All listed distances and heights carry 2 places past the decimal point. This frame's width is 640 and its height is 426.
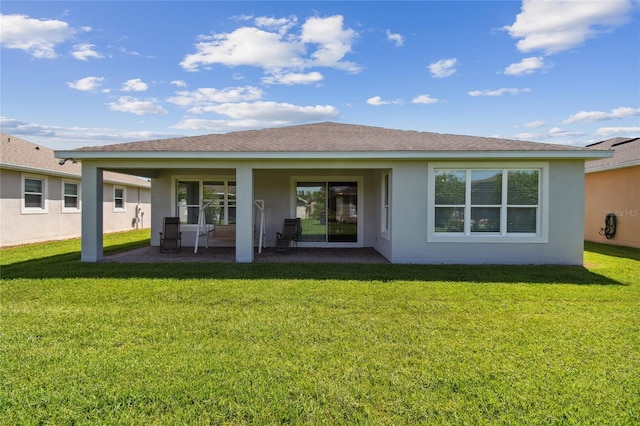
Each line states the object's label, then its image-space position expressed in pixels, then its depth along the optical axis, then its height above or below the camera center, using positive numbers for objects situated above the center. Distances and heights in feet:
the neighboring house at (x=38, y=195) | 40.55 +1.49
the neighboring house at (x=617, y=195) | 42.68 +2.09
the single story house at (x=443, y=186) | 29.27 +1.98
